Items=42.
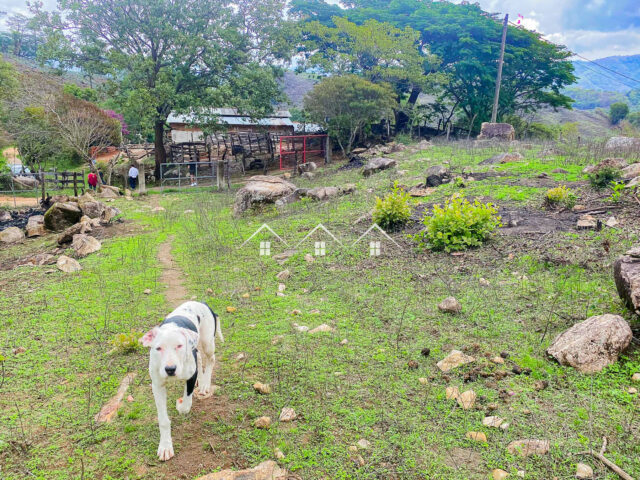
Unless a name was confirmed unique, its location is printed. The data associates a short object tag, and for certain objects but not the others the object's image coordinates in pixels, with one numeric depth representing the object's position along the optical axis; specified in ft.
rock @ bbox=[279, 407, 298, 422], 11.83
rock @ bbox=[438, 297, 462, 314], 17.13
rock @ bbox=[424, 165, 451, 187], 38.50
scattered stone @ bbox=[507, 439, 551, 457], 10.10
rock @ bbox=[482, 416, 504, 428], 11.13
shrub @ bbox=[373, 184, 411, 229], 28.25
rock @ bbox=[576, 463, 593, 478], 9.29
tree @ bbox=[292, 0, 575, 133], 90.79
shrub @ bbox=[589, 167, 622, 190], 29.07
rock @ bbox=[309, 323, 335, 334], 16.90
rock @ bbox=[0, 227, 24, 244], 36.11
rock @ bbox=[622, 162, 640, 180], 29.32
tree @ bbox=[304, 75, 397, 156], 69.41
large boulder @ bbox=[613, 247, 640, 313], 13.71
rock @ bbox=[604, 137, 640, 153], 40.41
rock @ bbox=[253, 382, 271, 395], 13.05
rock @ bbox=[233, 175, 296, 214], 40.24
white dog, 10.01
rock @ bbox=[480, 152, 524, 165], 43.91
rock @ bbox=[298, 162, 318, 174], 70.59
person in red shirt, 61.26
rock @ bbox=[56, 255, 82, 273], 26.00
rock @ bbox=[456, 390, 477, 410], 11.89
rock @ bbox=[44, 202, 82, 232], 38.68
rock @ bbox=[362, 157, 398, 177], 52.85
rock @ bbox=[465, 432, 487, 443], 10.72
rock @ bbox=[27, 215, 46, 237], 38.01
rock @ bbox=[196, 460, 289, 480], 9.71
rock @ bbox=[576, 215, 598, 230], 23.30
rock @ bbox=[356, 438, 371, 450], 10.73
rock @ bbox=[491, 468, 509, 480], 9.55
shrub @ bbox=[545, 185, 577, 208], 27.31
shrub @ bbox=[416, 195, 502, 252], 23.88
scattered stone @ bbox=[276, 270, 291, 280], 23.24
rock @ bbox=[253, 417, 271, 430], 11.62
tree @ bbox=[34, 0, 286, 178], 60.59
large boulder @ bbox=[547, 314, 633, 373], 12.67
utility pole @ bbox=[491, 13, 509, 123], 71.31
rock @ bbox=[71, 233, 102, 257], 30.01
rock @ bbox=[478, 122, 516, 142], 66.54
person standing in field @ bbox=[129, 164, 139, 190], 65.28
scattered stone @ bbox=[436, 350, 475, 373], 13.67
